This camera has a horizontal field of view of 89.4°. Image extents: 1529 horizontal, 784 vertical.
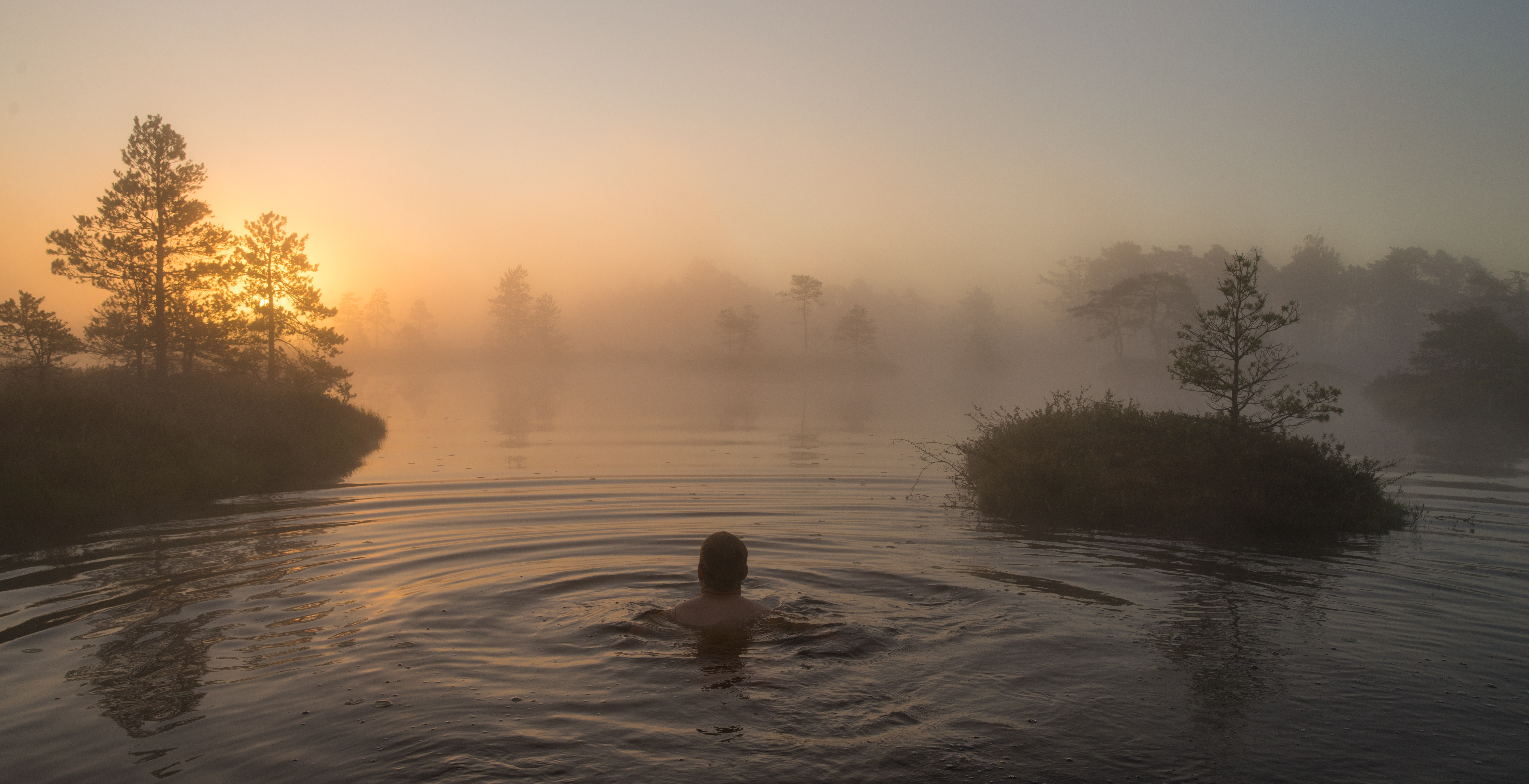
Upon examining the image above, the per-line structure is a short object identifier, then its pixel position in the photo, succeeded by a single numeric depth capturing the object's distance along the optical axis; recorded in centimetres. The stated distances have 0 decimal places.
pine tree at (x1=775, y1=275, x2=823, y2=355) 12225
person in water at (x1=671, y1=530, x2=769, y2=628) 784
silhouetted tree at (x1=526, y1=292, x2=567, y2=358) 14800
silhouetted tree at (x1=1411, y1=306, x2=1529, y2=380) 5259
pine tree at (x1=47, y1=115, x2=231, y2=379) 3027
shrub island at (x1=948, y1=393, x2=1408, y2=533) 1498
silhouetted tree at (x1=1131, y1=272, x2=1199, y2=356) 9594
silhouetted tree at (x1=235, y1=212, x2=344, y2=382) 3894
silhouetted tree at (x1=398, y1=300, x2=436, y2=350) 16512
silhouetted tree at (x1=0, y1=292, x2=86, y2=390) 2284
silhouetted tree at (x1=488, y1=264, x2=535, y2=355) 14225
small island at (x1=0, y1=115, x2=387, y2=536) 1642
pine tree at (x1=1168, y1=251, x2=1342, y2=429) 1641
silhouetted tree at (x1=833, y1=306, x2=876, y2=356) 12275
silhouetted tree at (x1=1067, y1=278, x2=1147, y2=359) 9669
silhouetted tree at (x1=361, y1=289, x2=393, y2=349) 16225
